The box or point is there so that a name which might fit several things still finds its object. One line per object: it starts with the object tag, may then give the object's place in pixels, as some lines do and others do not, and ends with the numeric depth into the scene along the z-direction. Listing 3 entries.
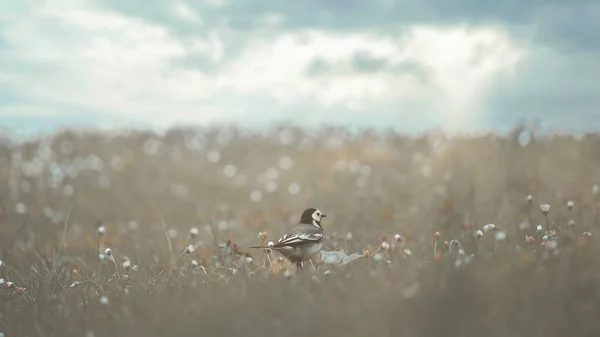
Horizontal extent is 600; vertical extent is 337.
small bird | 12.58
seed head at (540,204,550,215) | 13.60
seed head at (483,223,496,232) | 13.48
